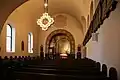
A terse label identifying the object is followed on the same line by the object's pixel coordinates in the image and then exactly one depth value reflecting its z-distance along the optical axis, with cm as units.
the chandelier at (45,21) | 1304
